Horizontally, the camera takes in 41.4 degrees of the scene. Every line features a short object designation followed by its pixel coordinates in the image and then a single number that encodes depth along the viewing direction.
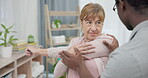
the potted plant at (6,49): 2.20
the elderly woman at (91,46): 1.14
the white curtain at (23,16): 3.41
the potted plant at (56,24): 3.46
